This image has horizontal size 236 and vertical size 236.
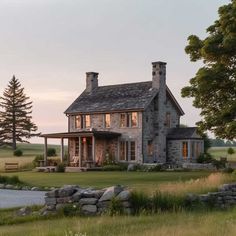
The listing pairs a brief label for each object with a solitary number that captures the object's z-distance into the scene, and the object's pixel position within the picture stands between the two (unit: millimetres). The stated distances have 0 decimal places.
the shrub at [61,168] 50897
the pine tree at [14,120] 106938
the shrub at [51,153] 70175
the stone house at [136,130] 54250
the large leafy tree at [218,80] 32344
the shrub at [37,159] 56088
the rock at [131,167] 50012
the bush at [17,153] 86312
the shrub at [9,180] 34731
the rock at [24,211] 18531
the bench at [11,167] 52294
